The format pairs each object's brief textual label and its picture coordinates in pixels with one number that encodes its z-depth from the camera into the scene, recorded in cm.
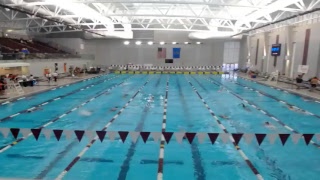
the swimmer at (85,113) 1027
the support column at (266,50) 2622
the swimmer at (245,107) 1173
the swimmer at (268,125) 884
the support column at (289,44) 2091
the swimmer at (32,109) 1057
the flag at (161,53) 3540
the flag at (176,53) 3534
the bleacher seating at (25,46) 2502
